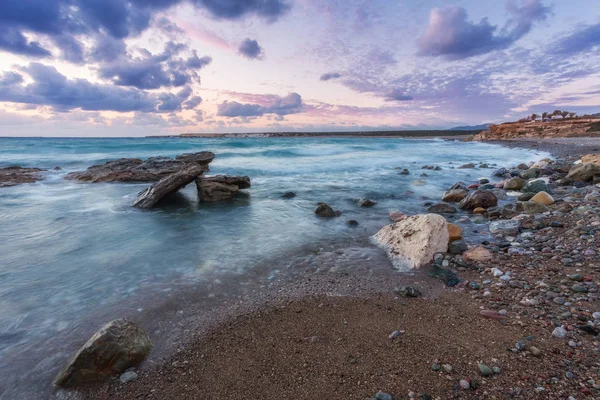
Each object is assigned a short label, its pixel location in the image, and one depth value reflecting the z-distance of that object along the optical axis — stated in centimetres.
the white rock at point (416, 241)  514
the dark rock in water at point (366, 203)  974
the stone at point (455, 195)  972
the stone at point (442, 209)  848
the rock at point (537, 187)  942
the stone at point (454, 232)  602
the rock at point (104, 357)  285
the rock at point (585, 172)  1047
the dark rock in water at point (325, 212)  859
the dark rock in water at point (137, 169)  1620
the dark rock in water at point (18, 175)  1576
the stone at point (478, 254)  505
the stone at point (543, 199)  797
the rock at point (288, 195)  1176
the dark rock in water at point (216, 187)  1107
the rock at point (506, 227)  631
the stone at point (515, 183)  1099
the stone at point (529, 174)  1286
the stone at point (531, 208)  742
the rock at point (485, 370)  259
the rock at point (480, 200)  845
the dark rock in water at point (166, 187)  1023
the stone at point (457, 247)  540
